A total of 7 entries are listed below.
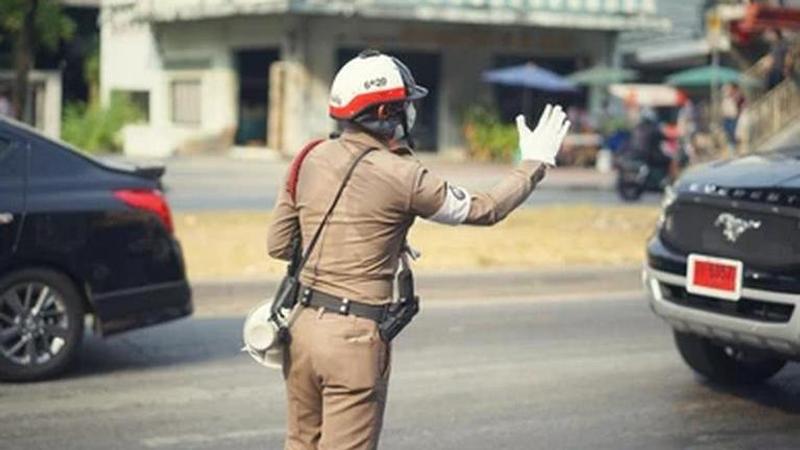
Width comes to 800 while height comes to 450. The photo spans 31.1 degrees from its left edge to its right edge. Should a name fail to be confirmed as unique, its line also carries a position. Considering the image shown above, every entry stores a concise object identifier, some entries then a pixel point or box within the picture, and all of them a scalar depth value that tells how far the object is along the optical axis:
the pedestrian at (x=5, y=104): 26.61
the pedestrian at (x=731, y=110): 26.61
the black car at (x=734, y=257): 7.12
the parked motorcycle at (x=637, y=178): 23.22
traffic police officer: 4.32
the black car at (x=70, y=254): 8.06
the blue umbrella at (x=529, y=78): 34.56
